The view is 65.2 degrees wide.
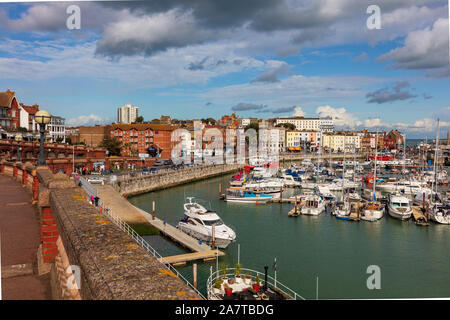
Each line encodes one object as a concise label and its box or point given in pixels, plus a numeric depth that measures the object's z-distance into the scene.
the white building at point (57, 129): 91.50
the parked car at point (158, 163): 78.38
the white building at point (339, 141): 158.36
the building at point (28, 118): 79.98
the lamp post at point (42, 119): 15.63
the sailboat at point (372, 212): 37.00
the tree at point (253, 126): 144.00
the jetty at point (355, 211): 37.31
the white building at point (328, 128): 180.38
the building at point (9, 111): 73.00
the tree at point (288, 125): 173.46
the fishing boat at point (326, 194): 46.75
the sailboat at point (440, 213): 35.97
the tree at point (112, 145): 76.84
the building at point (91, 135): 92.62
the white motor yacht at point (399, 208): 37.25
